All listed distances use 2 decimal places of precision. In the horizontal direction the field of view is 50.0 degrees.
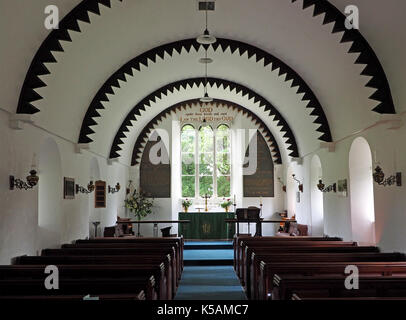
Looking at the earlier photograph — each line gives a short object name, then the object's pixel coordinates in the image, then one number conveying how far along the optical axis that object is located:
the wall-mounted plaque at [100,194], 12.26
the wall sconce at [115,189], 13.46
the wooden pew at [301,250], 7.83
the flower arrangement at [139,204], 15.81
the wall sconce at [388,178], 6.94
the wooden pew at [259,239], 9.59
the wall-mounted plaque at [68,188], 9.17
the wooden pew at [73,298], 3.57
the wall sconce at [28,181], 6.60
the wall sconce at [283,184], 16.22
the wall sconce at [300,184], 13.48
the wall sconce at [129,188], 16.23
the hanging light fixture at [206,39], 7.79
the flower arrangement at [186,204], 16.45
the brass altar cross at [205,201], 16.59
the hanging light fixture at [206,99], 12.33
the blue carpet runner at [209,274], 8.03
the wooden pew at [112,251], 7.79
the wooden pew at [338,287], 4.45
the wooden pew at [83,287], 4.41
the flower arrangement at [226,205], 16.23
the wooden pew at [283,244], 8.62
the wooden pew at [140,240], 9.68
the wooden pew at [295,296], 3.85
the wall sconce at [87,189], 10.20
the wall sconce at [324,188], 10.43
